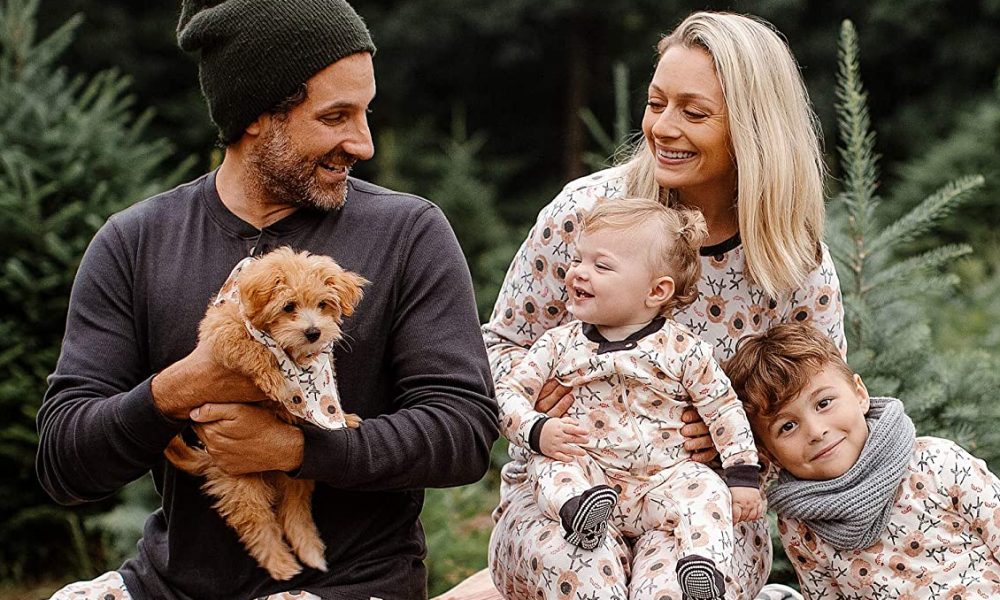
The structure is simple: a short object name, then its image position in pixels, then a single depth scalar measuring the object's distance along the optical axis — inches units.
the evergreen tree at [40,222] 235.9
